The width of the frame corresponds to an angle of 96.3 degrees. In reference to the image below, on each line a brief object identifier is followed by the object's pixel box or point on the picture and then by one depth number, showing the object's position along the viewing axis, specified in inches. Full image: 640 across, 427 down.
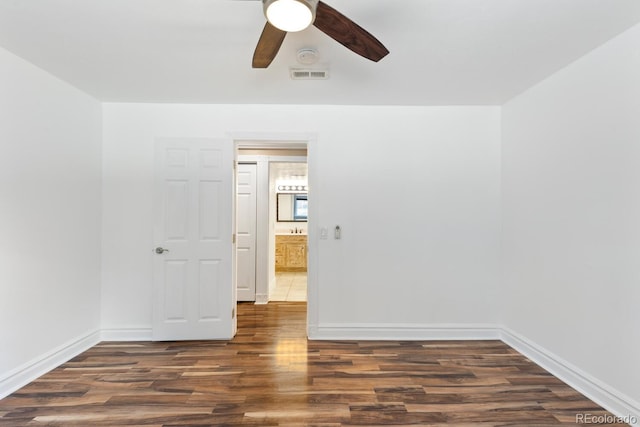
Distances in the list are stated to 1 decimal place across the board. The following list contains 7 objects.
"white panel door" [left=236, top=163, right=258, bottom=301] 174.2
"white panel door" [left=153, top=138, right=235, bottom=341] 116.7
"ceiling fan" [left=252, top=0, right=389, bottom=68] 48.0
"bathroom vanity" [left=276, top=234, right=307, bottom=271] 267.7
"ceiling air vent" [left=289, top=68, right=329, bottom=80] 88.7
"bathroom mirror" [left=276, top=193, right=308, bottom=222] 282.7
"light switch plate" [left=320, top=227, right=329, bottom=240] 119.9
